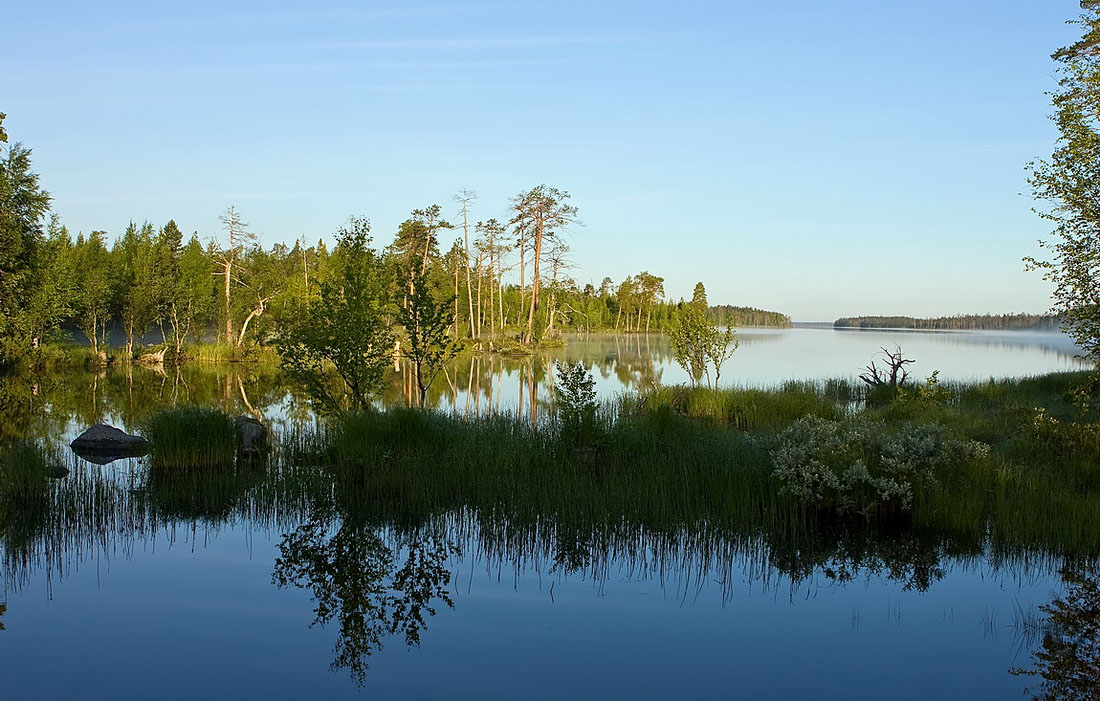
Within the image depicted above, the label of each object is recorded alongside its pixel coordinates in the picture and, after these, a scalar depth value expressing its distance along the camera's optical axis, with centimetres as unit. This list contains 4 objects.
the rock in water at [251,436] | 1270
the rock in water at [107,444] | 1324
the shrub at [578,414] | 1170
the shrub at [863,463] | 897
